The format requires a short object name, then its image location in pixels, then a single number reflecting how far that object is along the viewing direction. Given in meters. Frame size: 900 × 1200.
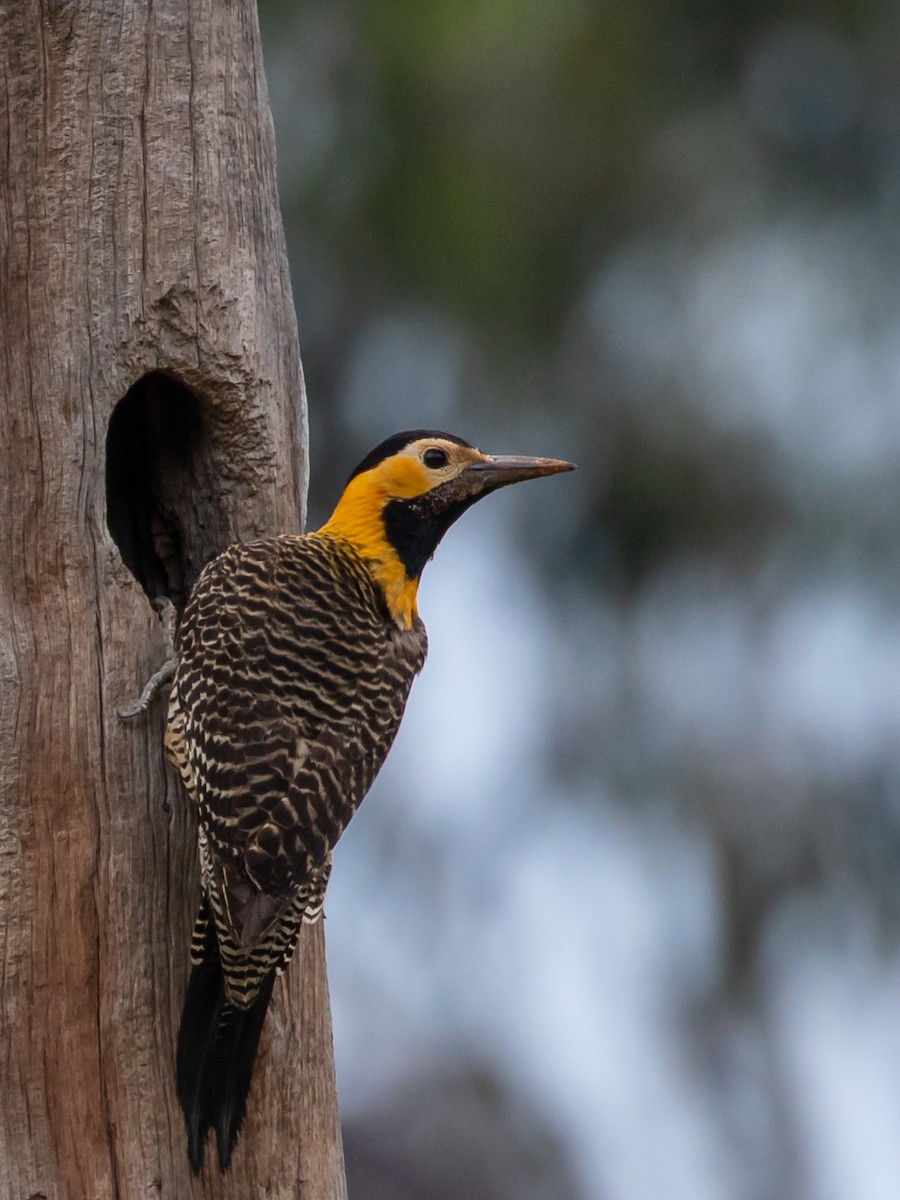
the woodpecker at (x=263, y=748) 7.47
